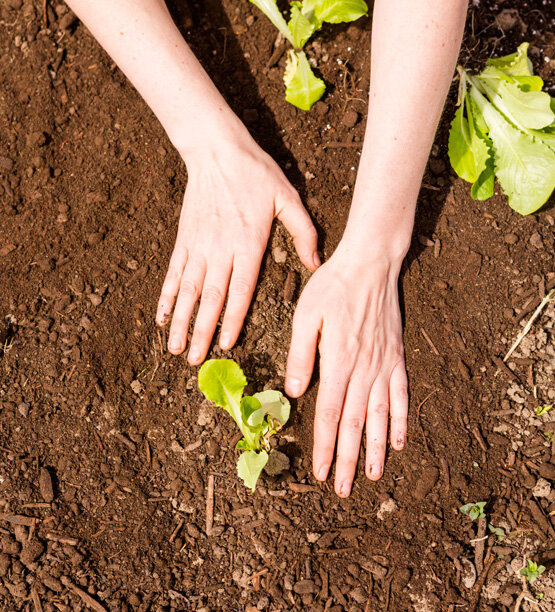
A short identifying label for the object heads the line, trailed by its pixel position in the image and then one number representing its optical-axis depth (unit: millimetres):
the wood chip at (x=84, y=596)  1324
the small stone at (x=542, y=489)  1354
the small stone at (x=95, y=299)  1379
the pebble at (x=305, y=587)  1327
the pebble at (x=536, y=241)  1392
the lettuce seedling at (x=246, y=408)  1320
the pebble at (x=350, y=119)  1406
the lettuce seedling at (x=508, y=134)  1367
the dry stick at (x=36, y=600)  1326
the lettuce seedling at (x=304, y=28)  1388
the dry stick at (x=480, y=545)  1337
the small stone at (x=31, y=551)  1332
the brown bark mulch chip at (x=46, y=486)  1345
